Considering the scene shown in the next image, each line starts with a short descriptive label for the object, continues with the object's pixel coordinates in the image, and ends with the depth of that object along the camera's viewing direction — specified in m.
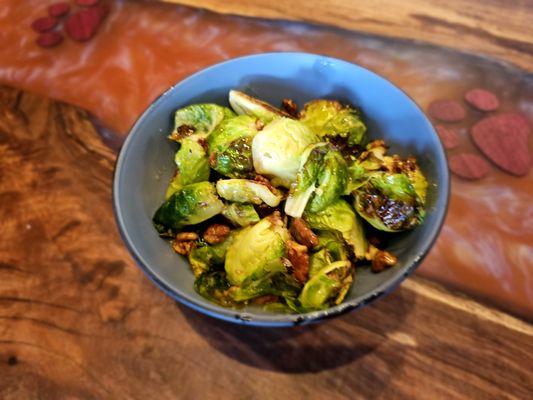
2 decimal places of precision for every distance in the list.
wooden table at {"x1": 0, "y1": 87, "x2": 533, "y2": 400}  0.22
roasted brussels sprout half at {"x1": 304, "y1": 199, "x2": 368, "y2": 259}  0.21
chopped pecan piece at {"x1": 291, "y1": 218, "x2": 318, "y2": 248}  0.21
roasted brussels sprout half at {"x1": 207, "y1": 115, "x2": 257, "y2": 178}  0.23
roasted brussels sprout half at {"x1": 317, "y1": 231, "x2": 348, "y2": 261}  0.21
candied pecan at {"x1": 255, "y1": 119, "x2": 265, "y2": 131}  0.24
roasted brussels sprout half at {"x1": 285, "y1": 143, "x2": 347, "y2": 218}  0.21
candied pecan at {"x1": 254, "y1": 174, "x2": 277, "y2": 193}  0.22
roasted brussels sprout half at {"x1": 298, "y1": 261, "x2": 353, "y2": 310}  0.19
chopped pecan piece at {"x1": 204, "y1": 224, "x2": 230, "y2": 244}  0.22
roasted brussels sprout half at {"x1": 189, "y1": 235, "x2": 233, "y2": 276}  0.22
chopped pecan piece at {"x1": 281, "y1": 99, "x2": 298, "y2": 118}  0.26
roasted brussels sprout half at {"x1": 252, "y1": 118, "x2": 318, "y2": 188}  0.22
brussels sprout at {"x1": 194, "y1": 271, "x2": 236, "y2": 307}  0.21
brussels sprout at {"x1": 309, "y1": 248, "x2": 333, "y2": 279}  0.20
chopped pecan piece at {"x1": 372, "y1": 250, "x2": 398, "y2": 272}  0.20
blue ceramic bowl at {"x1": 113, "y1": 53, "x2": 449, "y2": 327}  0.19
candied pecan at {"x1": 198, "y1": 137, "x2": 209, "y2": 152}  0.24
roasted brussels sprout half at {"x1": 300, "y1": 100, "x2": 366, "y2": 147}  0.24
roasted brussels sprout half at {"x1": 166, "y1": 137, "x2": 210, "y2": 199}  0.23
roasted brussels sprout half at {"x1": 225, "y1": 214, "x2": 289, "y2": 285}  0.20
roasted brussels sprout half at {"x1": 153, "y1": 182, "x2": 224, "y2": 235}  0.22
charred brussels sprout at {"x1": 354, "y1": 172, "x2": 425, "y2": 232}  0.20
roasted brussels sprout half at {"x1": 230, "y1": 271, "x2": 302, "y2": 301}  0.20
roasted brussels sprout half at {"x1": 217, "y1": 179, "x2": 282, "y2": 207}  0.21
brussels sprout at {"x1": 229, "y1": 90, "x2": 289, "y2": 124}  0.25
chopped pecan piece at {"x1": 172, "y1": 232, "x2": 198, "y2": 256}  0.23
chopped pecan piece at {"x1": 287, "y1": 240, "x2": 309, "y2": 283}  0.20
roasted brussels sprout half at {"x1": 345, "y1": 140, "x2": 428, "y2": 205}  0.22
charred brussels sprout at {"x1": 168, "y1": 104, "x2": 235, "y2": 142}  0.25
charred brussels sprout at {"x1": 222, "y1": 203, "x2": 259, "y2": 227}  0.22
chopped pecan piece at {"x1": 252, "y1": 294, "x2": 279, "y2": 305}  0.21
